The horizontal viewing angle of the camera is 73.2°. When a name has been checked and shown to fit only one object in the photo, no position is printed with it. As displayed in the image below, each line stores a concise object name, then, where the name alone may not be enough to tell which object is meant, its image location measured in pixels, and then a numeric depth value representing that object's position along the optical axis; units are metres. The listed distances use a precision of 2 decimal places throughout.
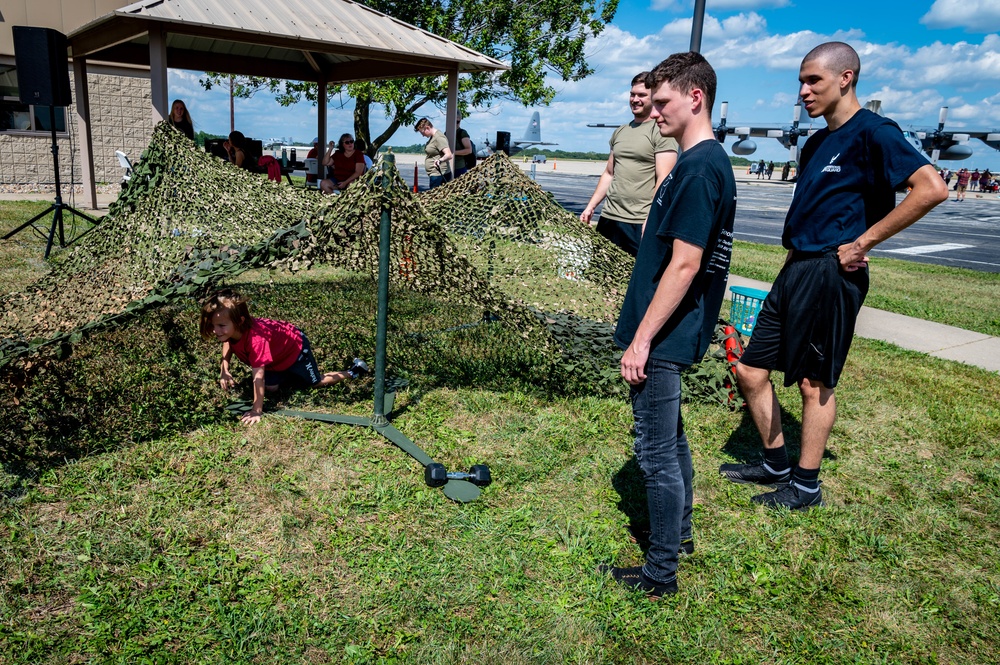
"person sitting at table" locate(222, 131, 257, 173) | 11.23
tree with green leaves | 16.67
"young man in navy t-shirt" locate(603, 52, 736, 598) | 2.13
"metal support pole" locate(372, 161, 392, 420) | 3.35
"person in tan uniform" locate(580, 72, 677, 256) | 4.52
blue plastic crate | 4.78
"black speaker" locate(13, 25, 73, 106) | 8.19
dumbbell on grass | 3.13
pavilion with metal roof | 8.54
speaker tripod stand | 8.01
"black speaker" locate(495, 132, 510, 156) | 17.34
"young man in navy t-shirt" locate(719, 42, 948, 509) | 2.71
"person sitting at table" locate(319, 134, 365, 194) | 10.32
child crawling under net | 3.65
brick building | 15.24
